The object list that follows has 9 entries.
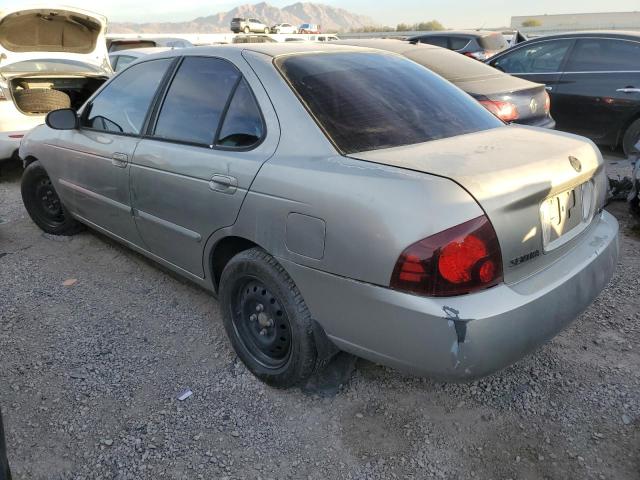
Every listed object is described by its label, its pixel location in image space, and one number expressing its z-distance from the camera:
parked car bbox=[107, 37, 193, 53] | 11.75
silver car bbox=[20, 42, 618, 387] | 1.86
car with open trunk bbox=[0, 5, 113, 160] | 5.93
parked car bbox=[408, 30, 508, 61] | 11.98
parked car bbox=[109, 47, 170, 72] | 9.23
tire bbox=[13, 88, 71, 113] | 6.30
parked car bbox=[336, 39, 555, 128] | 5.34
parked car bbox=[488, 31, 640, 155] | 6.40
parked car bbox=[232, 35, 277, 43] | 18.67
